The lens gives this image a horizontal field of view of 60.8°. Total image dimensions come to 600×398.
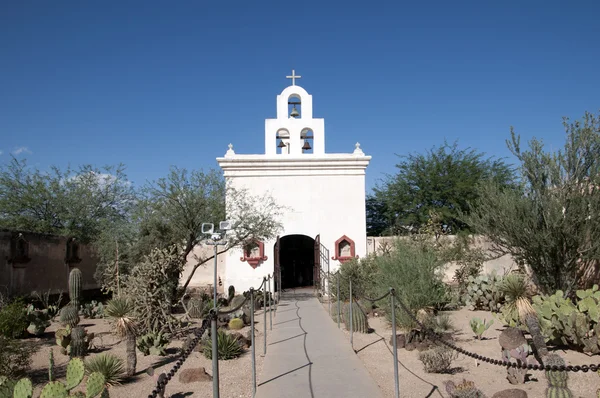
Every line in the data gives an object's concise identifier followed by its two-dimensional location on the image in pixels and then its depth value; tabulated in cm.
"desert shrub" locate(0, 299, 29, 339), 1014
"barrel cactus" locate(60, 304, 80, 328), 1488
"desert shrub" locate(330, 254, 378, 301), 1692
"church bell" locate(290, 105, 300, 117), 2304
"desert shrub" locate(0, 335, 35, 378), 816
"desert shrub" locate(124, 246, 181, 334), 1159
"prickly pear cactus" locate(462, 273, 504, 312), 1507
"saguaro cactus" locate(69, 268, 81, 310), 1747
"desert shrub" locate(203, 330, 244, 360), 1016
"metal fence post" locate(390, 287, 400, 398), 638
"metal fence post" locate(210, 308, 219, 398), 475
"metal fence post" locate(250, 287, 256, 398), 732
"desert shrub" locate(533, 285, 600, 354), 900
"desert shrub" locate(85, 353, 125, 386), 830
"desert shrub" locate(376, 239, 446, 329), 1206
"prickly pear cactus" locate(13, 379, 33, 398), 496
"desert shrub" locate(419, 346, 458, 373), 840
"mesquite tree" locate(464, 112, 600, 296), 1202
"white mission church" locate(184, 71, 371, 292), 2188
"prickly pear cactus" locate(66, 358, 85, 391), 557
